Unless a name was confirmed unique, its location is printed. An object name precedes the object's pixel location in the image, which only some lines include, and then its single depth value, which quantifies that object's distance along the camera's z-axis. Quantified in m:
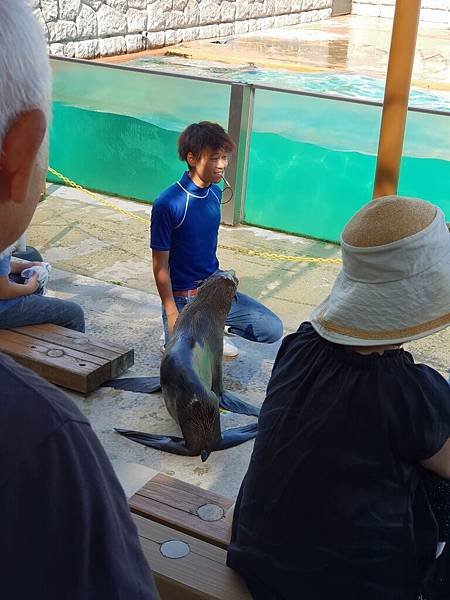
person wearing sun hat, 1.67
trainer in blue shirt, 4.09
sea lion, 3.44
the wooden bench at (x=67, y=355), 3.82
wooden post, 3.32
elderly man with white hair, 0.77
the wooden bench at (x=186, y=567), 1.96
